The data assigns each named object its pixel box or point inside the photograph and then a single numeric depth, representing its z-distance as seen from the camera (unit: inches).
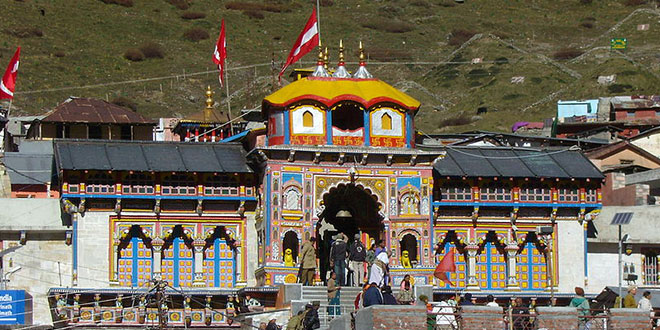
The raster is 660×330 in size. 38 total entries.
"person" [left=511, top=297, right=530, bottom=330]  1538.8
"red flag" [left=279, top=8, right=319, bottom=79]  2374.5
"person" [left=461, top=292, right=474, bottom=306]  1794.8
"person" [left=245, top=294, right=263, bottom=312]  2146.9
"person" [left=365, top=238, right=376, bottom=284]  2039.4
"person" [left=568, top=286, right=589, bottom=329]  1590.8
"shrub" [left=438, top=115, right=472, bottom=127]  4808.1
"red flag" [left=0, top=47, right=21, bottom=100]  2541.8
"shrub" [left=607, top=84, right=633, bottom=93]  4704.7
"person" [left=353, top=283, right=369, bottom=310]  1892.2
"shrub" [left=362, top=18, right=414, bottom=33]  6392.7
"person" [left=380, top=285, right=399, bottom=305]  1690.5
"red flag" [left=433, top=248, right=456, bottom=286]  2171.5
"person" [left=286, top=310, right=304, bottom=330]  1742.1
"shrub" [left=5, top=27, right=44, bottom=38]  5546.3
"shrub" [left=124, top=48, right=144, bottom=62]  5625.0
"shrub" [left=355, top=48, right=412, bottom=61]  5890.8
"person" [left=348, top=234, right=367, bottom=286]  2081.7
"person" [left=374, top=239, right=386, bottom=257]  2032.6
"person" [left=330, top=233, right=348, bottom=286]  2085.4
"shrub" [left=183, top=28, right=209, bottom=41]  6013.8
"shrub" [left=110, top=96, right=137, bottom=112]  4893.0
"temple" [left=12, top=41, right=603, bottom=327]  2202.3
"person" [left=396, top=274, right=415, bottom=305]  1850.4
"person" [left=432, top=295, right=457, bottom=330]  1554.5
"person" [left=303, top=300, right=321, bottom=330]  1739.7
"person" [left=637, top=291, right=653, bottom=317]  1690.5
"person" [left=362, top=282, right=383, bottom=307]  1656.0
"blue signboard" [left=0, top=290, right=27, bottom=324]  2076.8
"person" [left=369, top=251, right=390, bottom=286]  1954.2
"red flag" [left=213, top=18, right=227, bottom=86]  2640.3
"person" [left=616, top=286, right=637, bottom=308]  1708.9
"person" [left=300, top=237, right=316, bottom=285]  2123.5
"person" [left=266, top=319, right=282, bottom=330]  1747.8
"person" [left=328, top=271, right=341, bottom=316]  1982.0
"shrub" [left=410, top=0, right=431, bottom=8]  6872.5
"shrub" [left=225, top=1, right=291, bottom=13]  6535.4
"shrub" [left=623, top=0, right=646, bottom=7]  6550.2
